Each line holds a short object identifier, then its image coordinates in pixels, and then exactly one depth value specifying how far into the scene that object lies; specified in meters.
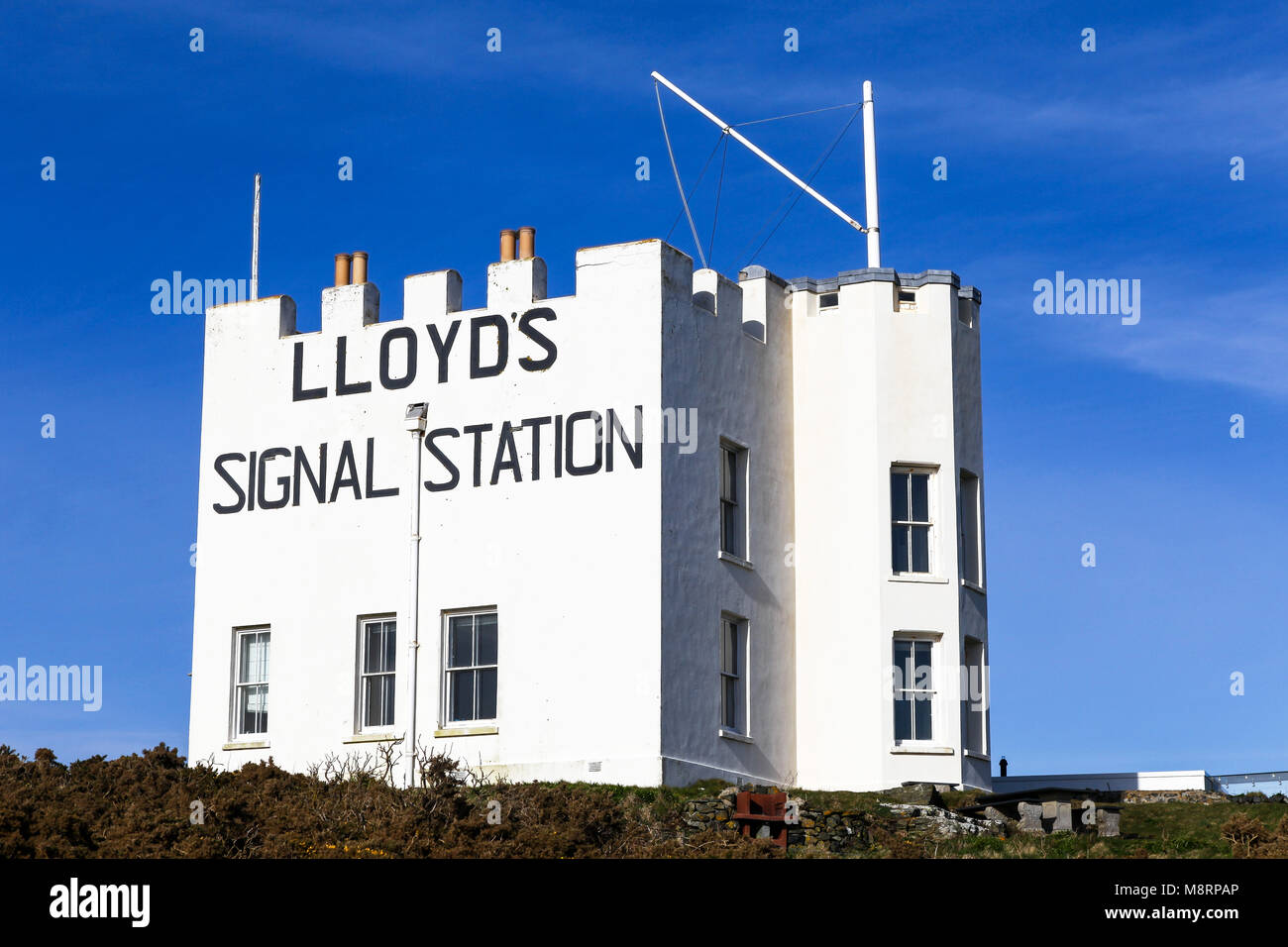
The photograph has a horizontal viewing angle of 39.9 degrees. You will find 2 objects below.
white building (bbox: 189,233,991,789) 31.92
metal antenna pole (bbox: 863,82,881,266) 36.69
